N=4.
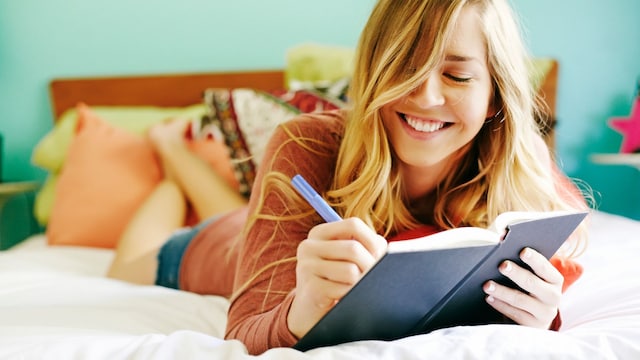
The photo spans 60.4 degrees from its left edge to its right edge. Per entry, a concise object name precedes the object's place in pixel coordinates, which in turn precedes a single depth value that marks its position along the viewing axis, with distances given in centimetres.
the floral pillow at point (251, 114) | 143
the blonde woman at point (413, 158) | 65
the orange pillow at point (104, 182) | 151
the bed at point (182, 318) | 53
